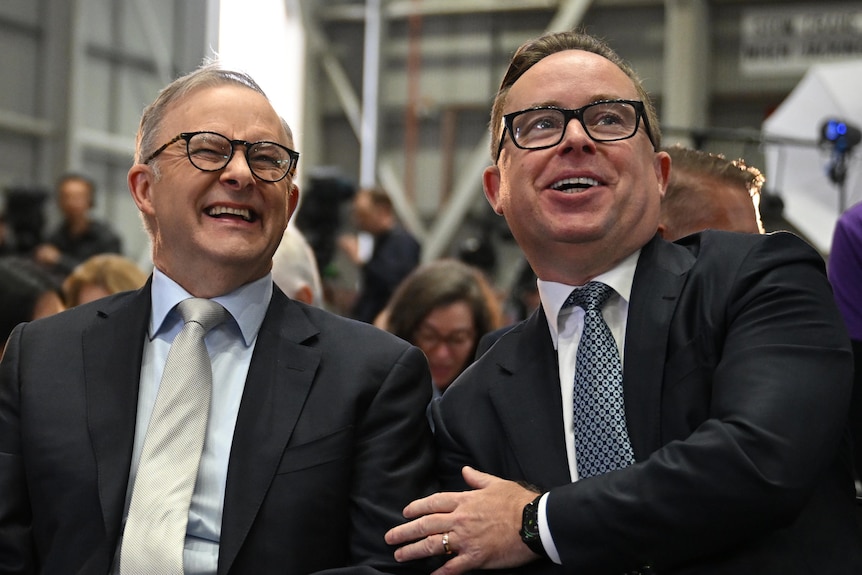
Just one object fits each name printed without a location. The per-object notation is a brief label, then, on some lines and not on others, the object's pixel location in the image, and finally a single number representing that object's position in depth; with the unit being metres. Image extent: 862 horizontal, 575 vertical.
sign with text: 9.07
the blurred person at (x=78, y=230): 6.37
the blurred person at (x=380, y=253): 6.80
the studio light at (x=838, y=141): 5.60
